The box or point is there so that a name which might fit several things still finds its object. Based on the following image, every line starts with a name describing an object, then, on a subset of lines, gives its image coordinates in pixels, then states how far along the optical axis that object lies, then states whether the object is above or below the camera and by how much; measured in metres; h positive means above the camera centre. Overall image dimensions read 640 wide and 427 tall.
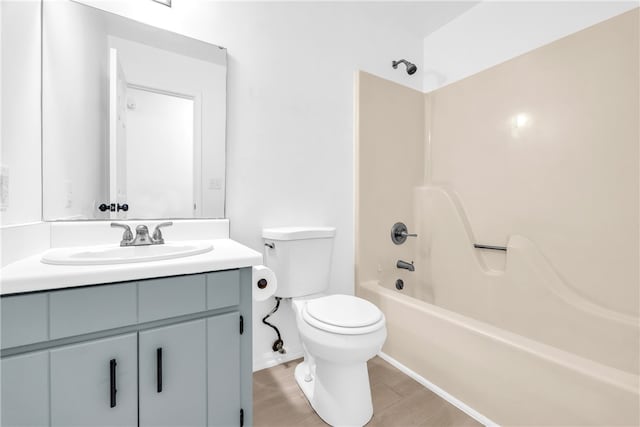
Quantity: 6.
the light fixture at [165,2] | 1.36 +0.98
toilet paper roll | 1.07 -0.27
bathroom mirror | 1.19 +0.42
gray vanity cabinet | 0.73 -0.42
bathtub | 0.96 -0.64
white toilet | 1.17 -0.49
